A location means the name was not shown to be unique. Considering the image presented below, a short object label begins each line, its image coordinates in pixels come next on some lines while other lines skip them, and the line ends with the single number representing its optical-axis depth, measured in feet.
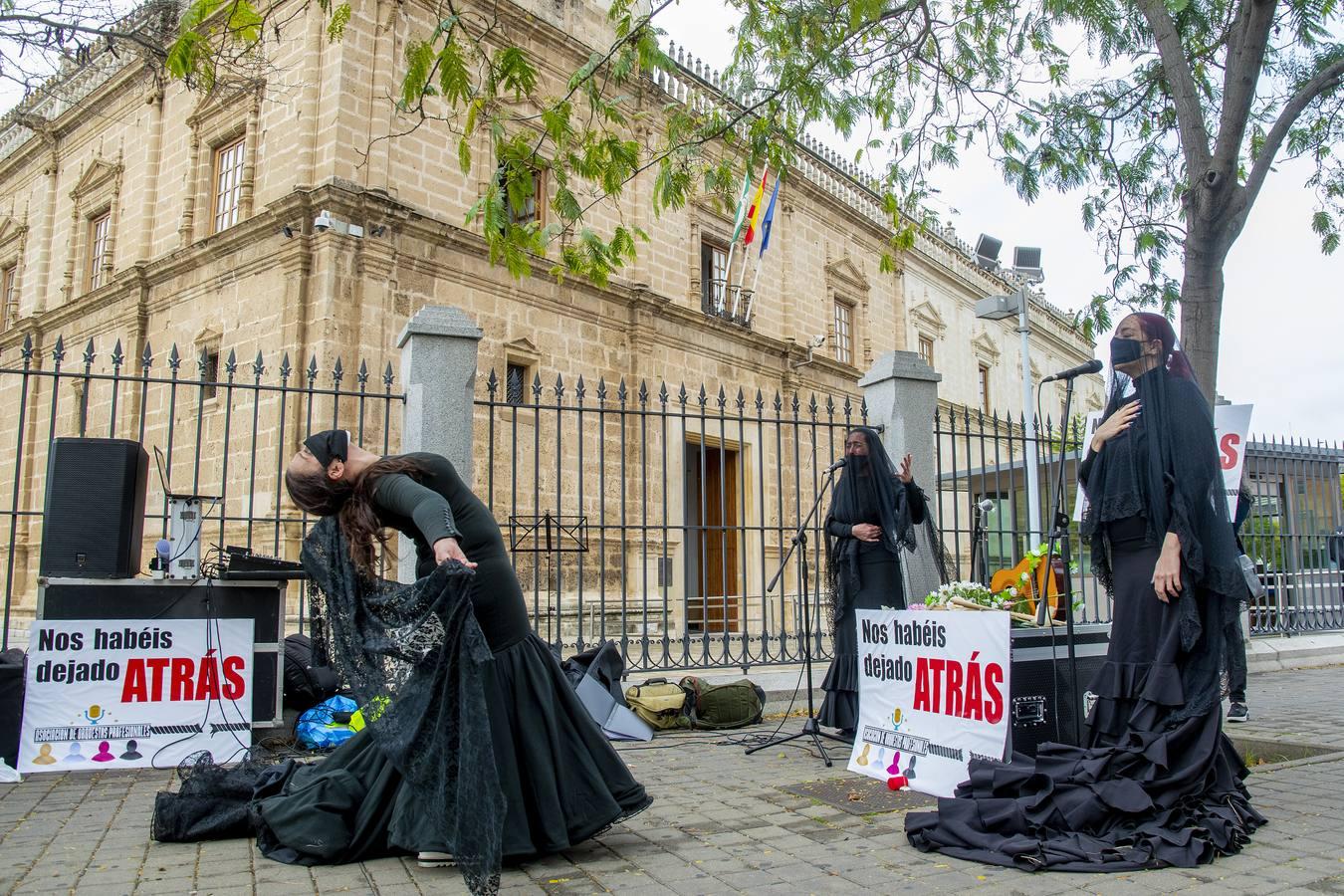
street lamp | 36.06
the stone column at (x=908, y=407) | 25.63
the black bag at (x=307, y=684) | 21.65
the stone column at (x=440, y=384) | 21.56
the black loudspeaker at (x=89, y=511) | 18.04
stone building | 41.57
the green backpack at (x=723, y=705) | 23.08
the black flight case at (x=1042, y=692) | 15.37
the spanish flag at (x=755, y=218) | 58.39
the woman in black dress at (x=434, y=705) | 10.64
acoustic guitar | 18.11
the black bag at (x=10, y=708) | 17.49
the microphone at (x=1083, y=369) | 14.94
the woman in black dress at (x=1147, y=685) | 11.64
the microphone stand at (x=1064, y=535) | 14.32
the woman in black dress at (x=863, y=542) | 19.93
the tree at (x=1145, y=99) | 19.75
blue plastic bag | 19.54
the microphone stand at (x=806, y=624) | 18.72
